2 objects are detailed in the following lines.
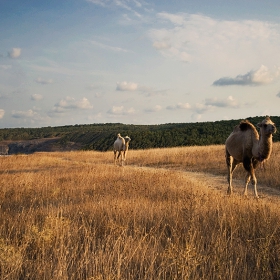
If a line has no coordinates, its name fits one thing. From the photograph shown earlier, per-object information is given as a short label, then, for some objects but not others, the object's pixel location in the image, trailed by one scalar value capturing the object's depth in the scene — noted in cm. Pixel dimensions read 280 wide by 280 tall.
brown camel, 843
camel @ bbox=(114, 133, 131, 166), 2298
